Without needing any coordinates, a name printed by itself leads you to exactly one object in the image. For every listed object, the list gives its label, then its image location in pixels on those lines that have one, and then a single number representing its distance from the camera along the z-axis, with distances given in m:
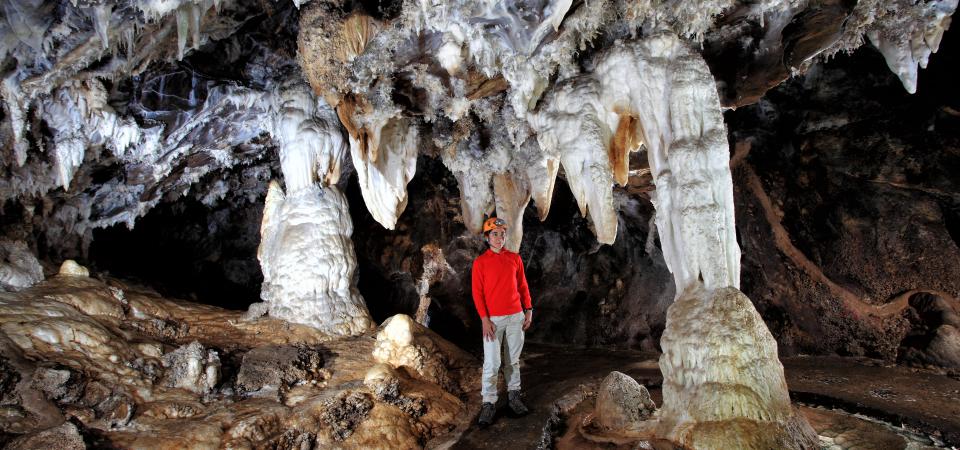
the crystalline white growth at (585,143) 4.99
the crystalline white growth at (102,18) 4.63
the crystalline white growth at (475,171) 7.93
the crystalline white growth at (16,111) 5.66
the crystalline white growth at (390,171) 7.64
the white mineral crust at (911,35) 4.43
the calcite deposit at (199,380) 3.98
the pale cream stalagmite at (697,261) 3.30
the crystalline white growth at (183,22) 4.77
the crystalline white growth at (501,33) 4.65
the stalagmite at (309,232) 7.20
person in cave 4.42
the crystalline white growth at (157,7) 4.53
